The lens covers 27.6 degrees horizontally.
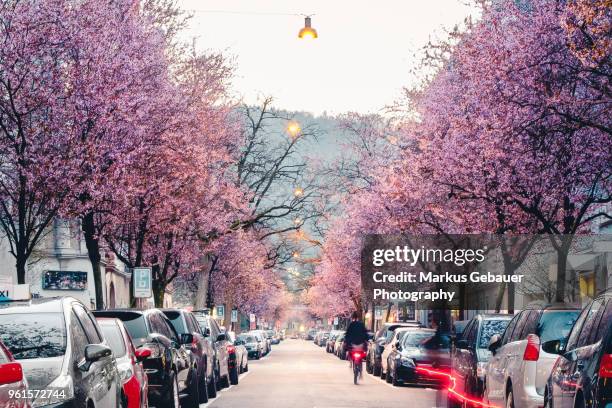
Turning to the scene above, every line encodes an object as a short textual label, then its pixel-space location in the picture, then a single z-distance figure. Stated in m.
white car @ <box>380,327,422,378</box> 34.66
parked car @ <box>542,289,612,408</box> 9.31
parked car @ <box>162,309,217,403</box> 23.03
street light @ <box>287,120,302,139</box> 57.03
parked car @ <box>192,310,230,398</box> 27.67
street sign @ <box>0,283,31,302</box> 24.85
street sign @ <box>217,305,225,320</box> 73.81
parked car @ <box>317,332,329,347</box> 124.41
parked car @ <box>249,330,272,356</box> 71.54
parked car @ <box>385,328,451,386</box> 32.44
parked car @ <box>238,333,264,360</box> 66.94
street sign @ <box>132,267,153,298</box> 37.36
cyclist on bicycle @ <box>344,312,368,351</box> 36.17
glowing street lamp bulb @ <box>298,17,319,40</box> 29.05
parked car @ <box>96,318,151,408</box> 13.48
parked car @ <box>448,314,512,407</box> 19.45
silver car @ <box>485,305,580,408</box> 14.10
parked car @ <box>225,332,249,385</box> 31.83
